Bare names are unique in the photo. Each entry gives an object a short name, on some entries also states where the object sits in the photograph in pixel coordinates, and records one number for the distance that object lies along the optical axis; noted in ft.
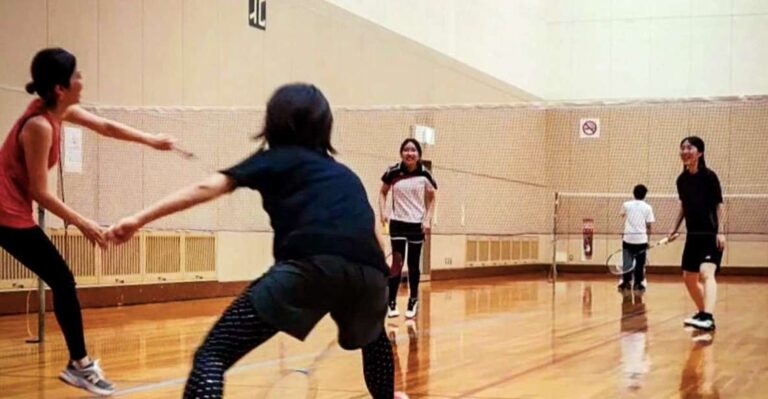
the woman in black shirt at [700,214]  32.63
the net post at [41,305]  27.71
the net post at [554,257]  56.43
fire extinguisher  71.93
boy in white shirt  56.13
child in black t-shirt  10.98
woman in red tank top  18.26
